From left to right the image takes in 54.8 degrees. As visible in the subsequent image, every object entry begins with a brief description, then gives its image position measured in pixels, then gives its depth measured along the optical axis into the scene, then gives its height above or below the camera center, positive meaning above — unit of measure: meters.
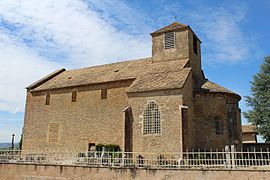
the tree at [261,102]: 29.81 +3.94
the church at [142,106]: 21.61 +2.67
